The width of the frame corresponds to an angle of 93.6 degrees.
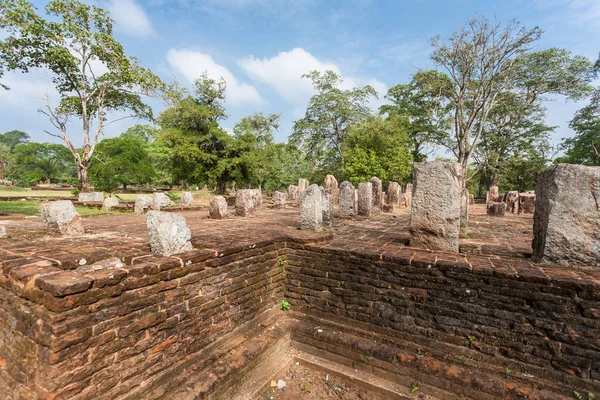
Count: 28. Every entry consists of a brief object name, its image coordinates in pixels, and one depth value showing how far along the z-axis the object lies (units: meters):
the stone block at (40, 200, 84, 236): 3.94
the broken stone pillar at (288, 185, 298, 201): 15.85
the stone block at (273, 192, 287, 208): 11.29
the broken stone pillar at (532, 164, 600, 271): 2.85
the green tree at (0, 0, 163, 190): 13.64
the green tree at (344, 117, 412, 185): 20.12
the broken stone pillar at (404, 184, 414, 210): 14.28
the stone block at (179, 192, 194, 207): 12.08
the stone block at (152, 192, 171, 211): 9.42
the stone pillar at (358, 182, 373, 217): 8.26
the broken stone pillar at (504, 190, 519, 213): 10.96
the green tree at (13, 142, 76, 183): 34.56
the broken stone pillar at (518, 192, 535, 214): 10.42
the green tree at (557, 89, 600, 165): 21.75
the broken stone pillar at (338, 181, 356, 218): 7.63
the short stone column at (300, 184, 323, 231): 4.79
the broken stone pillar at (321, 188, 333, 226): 5.65
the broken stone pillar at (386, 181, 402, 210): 12.34
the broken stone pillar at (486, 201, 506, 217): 9.38
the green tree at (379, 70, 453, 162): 23.10
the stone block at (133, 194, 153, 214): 9.09
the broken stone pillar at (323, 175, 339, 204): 15.30
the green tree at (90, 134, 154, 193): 25.34
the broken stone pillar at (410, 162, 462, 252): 3.59
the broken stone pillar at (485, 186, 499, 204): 14.68
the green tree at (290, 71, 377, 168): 26.45
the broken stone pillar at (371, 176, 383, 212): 11.65
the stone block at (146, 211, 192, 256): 2.77
